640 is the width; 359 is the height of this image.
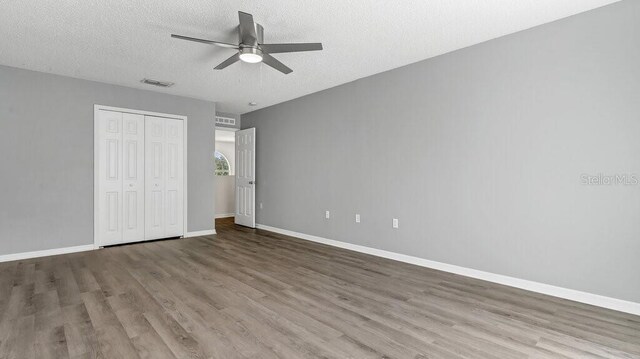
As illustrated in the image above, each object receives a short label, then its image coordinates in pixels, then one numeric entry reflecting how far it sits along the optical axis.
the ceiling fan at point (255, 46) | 2.85
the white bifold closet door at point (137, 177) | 5.05
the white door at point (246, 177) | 6.91
